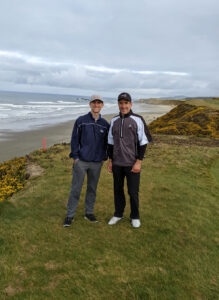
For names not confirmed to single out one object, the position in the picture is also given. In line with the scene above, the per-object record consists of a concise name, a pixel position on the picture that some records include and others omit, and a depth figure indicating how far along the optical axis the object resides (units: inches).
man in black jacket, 187.9
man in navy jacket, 196.7
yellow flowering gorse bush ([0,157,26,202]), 320.8
